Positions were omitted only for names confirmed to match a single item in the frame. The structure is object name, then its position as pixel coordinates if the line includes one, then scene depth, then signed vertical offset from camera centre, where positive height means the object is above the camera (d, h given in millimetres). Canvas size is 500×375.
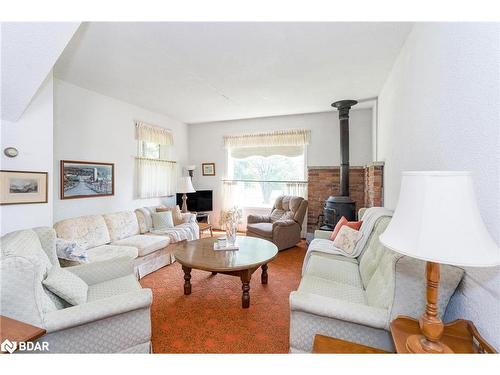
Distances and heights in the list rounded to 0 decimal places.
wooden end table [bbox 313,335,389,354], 1085 -756
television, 5062 -304
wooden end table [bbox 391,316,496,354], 936 -636
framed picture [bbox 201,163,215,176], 5637 +423
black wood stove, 3896 -88
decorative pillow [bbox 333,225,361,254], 2537 -573
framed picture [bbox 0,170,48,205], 1941 -7
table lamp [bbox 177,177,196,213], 4606 +11
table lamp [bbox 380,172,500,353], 779 -137
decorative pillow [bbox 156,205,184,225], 4180 -485
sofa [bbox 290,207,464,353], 1212 -676
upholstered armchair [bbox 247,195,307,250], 3990 -654
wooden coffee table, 2264 -740
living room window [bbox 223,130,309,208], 4965 +430
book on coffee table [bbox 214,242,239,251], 2711 -707
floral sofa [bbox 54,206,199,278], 2812 -718
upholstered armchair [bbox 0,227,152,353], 1154 -678
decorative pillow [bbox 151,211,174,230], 3906 -558
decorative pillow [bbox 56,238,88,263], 2064 -574
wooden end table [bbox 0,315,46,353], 982 -627
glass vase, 2889 -578
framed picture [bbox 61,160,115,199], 3186 +105
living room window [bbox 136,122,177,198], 4285 +460
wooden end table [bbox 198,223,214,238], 4330 -734
